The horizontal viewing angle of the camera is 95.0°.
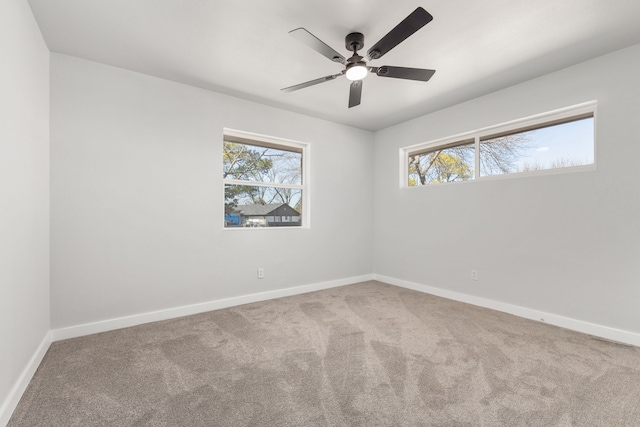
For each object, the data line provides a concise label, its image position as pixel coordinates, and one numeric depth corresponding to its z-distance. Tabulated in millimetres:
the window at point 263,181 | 3629
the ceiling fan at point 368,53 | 1740
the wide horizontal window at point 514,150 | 2859
